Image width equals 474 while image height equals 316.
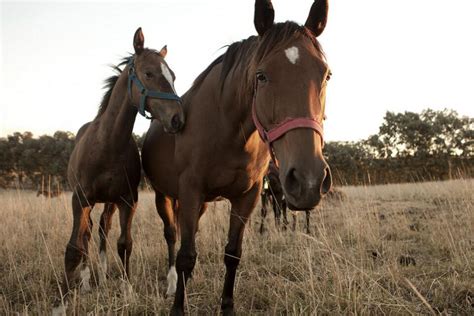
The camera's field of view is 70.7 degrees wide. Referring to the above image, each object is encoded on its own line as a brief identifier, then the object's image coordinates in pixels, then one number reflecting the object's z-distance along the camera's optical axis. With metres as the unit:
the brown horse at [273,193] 7.82
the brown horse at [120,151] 3.21
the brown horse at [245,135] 1.60
